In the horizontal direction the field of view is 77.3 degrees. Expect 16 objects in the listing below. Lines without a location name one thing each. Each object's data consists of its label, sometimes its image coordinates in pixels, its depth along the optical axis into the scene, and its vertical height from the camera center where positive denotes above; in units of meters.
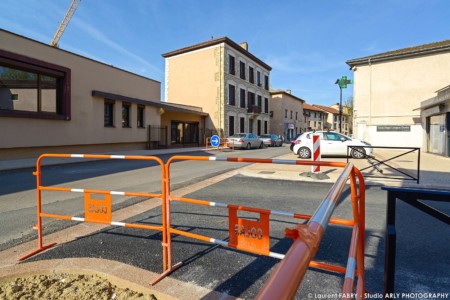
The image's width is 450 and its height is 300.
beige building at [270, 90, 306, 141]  48.88 +5.38
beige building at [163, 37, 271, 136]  31.97 +7.42
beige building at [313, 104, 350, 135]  79.25 +7.42
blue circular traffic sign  20.78 +0.15
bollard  8.78 -0.10
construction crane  50.17 +21.19
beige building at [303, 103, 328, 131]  65.53 +6.73
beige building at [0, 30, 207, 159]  13.51 +2.32
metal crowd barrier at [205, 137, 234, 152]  25.44 -0.26
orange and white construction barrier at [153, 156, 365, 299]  0.85 -0.42
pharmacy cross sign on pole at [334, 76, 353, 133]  19.59 +4.38
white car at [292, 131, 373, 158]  15.57 -0.01
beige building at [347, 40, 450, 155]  23.39 +4.74
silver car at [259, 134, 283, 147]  31.36 +0.38
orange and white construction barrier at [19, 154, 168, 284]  3.53 -0.88
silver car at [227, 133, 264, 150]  25.41 +0.23
